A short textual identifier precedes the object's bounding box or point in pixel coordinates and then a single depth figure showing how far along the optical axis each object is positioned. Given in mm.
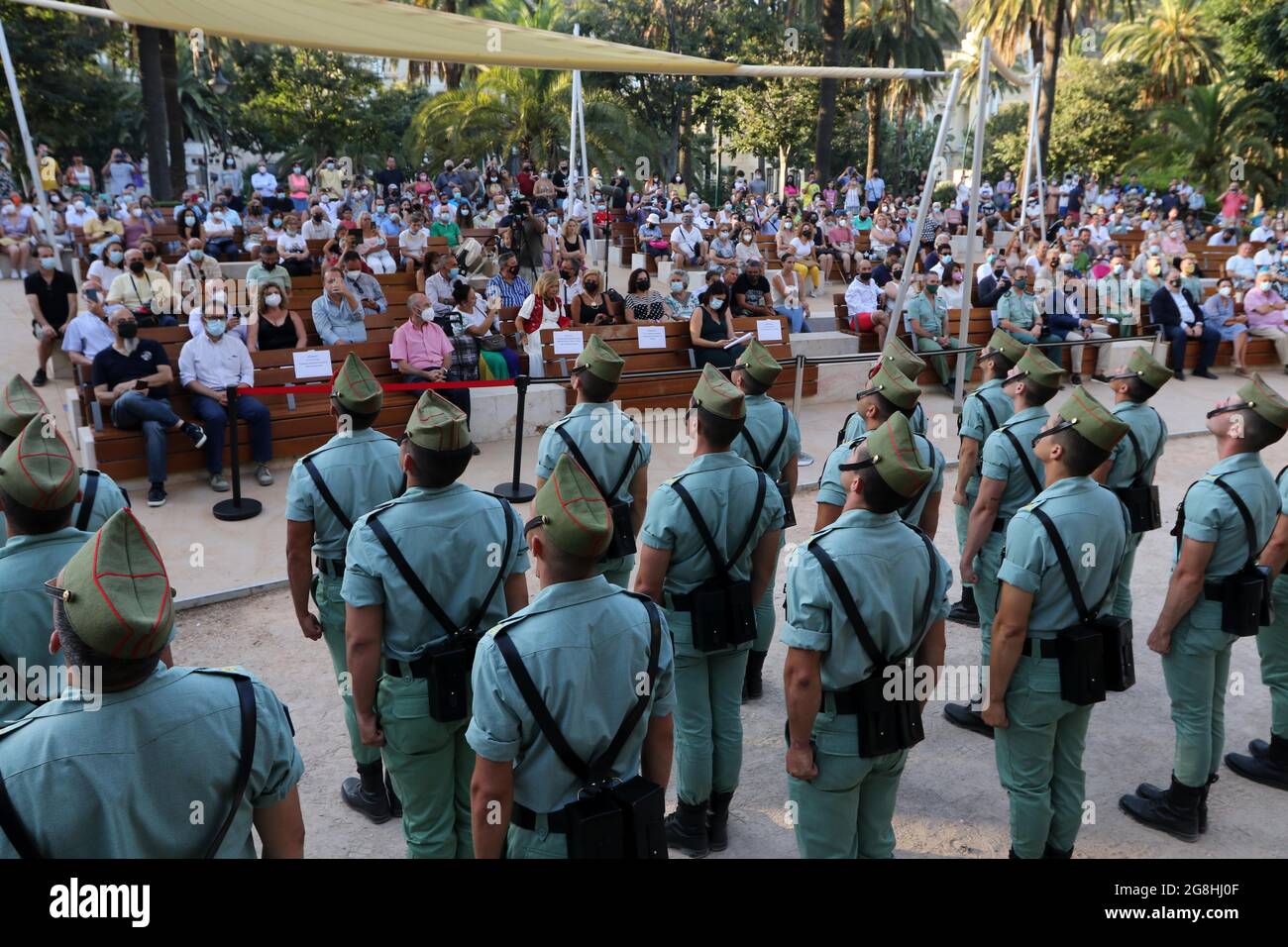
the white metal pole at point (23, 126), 9297
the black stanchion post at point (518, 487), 8648
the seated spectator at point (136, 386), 9016
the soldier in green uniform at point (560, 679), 2869
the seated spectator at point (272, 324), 10508
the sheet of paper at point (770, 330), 12820
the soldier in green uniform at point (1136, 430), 5852
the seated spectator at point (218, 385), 9344
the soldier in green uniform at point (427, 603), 3674
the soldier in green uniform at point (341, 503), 4641
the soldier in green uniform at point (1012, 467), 5645
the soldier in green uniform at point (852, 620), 3504
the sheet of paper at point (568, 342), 11359
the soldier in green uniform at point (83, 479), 4230
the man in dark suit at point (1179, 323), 14977
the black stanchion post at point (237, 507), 8680
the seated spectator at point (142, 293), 11555
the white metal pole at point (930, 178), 9422
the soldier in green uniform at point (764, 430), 5738
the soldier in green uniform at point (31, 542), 3350
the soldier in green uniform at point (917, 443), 5457
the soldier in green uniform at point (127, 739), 2275
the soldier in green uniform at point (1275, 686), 5113
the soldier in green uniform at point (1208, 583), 4676
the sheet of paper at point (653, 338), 12326
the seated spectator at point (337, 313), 11195
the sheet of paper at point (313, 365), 9945
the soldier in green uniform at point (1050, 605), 4059
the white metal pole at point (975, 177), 9358
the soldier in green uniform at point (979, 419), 6516
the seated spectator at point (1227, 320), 15500
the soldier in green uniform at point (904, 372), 6219
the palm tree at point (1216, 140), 30516
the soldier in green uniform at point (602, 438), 5387
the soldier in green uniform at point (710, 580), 4363
